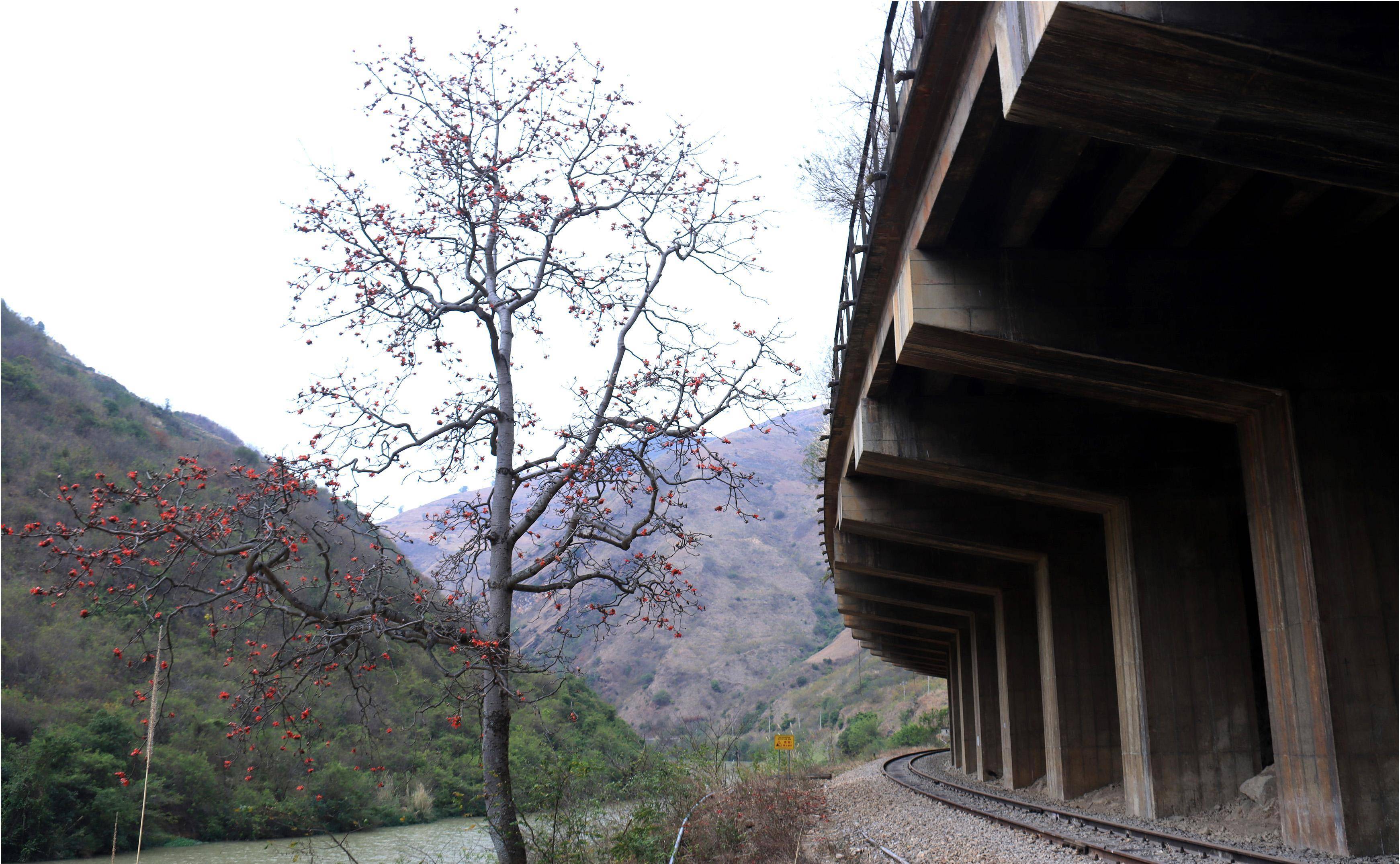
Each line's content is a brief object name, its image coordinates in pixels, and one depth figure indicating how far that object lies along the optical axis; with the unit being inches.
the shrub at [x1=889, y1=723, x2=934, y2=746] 2158.0
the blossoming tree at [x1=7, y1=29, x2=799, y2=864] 282.8
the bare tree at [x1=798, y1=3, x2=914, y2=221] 722.8
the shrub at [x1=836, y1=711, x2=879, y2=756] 2188.7
